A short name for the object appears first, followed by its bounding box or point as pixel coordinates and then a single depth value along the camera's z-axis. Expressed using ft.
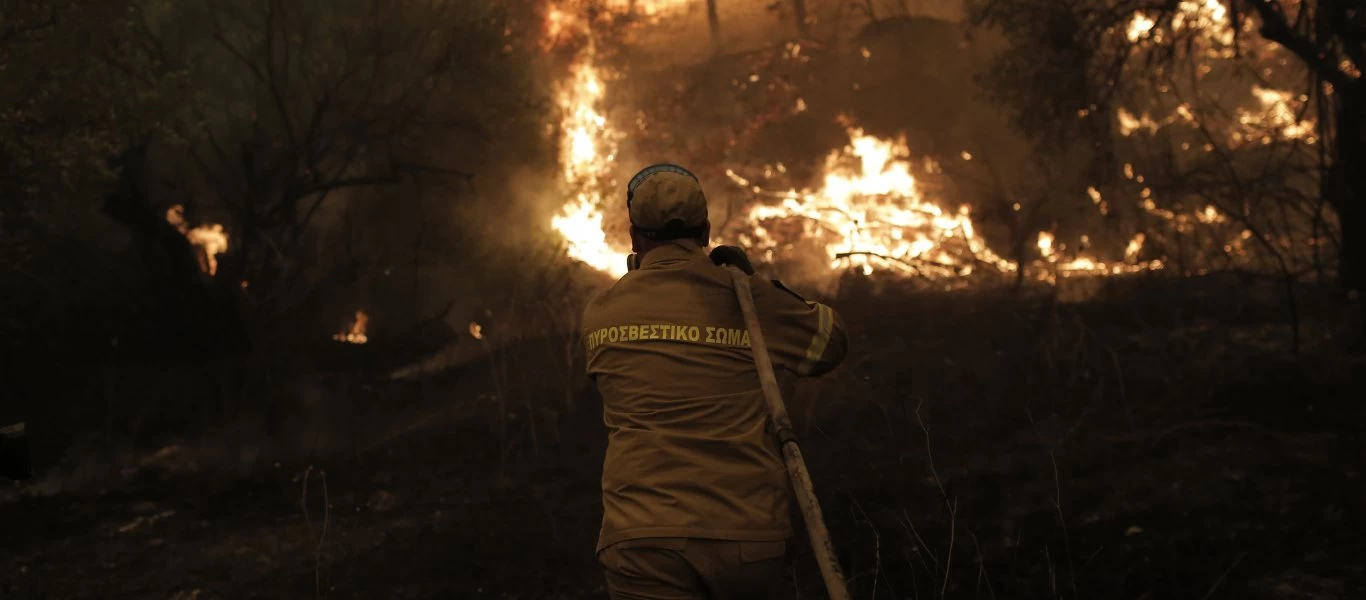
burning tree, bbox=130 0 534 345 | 49.80
